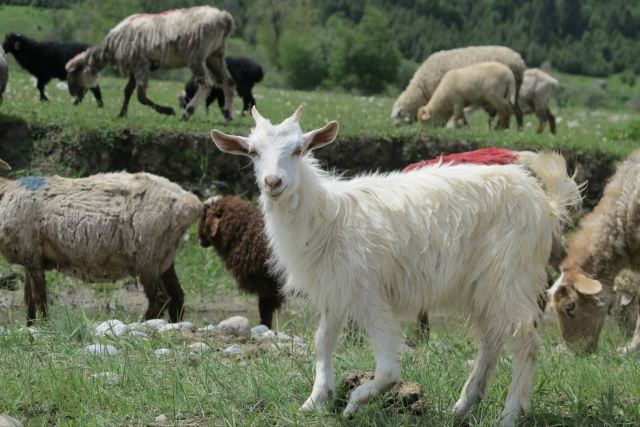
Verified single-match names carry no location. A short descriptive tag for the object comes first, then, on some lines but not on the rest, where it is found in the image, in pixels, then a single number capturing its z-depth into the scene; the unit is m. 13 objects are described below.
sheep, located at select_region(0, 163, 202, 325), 14.13
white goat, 8.77
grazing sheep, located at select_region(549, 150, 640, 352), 12.99
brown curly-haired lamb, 15.13
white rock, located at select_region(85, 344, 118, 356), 10.27
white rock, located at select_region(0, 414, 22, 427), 7.64
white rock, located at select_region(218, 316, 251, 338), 12.52
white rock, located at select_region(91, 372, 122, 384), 9.40
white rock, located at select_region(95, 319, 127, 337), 11.05
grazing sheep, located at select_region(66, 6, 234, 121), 21.83
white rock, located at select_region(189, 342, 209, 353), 10.92
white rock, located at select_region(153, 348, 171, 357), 10.63
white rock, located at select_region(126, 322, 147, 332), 11.88
